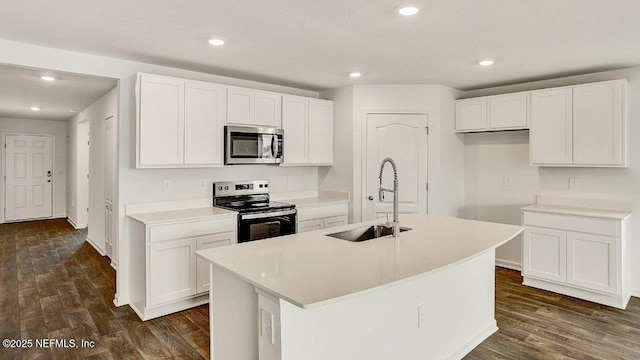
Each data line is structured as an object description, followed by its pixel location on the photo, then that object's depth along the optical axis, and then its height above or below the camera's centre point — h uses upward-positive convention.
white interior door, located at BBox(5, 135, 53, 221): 7.73 +0.00
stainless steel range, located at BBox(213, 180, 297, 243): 3.65 -0.33
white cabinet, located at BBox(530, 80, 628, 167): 3.59 +0.54
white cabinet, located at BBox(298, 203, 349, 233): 4.27 -0.47
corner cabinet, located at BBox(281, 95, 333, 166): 4.41 +0.59
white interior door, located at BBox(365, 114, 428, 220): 4.62 +0.31
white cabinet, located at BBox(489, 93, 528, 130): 4.20 +0.78
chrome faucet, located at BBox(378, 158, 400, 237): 2.50 -0.27
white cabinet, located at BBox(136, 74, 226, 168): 3.32 +0.53
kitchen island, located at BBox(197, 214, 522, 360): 1.59 -0.64
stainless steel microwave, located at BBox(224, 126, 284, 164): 3.84 +0.36
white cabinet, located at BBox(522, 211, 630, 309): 3.45 -0.79
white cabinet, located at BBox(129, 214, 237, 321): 3.16 -0.76
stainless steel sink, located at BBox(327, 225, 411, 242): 2.68 -0.42
